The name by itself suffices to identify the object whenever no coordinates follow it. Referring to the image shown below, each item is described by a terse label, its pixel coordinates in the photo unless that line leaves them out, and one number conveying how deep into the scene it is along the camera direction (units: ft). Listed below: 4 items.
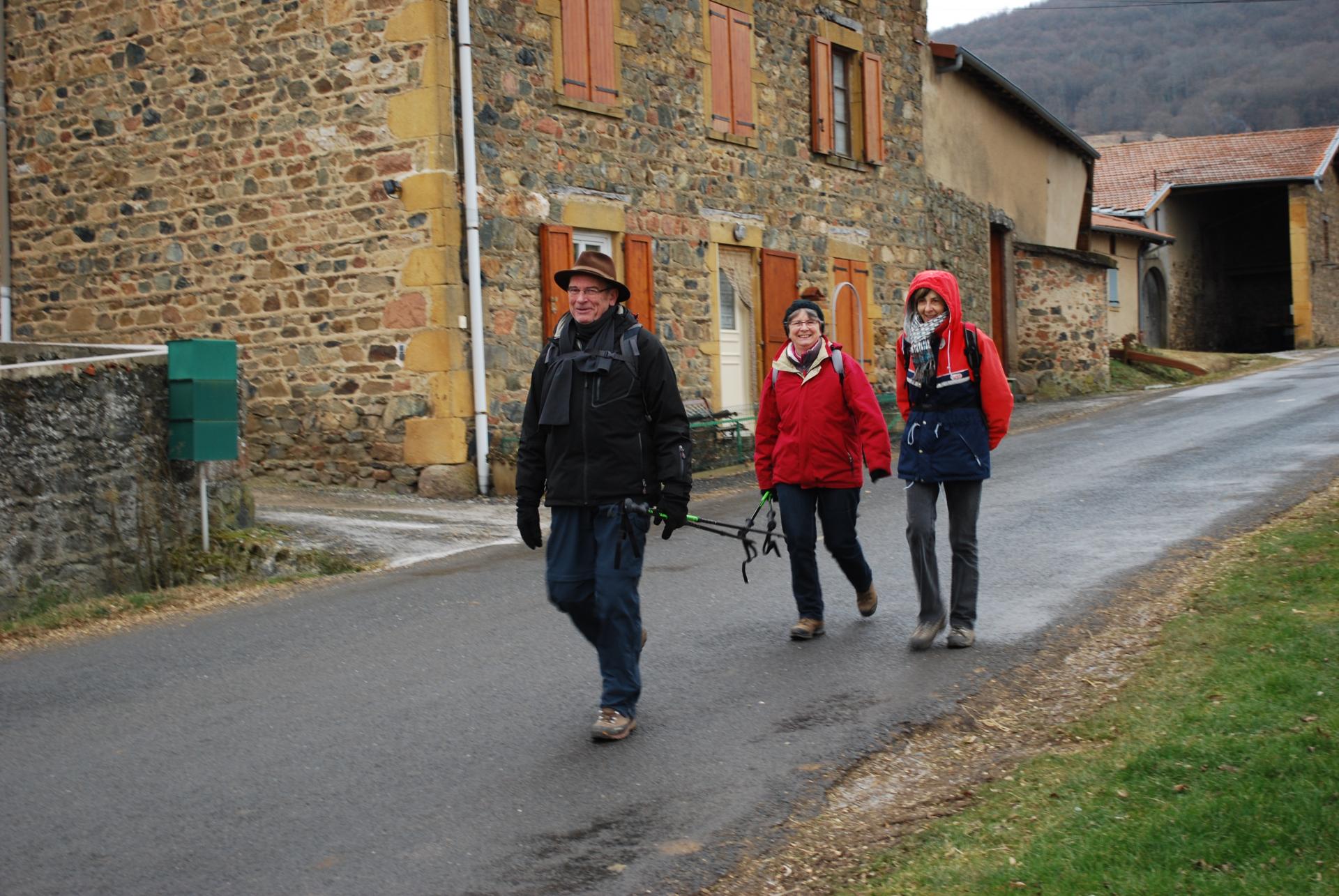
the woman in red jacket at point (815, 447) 23.56
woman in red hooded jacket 22.49
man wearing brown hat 18.38
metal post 32.30
